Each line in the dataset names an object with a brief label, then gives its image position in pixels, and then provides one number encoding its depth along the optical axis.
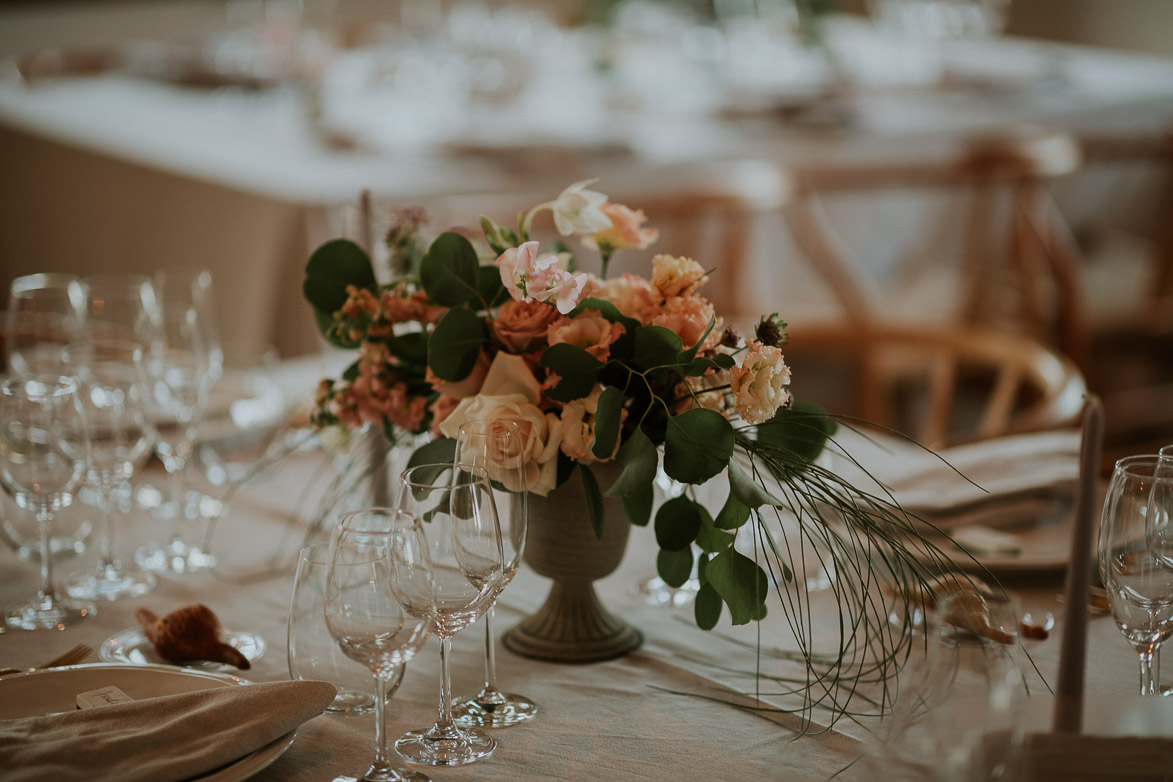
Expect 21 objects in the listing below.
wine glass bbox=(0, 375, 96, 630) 2.01
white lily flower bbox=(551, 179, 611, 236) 1.93
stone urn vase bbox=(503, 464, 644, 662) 1.97
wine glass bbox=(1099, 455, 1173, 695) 1.83
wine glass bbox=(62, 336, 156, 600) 2.11
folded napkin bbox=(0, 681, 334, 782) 1.75
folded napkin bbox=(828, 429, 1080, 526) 2.24
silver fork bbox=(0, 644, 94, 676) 1.95
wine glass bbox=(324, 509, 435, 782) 1.75
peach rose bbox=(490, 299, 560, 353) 1.91
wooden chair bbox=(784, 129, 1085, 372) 4.31
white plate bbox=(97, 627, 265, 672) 1.98
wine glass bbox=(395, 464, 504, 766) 1.80
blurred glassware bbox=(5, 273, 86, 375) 2.30
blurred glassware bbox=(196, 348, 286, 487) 2.40
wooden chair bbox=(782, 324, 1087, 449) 2.96
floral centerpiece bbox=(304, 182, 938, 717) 1.85
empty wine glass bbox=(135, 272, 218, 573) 2.23
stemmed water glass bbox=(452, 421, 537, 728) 1.85
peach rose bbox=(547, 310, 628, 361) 1.88
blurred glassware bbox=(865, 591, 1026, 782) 1.61
